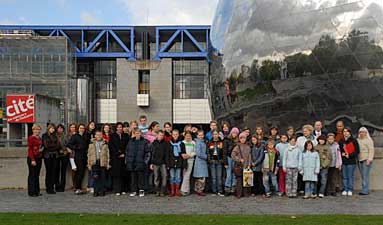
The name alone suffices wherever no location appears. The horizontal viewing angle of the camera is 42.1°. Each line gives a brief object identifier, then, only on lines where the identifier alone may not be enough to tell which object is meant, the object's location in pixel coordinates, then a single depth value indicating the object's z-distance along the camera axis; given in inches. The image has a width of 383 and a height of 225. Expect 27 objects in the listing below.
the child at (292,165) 390.0
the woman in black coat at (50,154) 411.9
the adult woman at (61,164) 424.8
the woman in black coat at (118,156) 408.2
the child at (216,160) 401.7
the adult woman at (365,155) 391.9
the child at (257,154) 396.2
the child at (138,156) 402.0
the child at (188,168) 403.9
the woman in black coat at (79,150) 417.4
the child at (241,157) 392.2
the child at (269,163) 396.5
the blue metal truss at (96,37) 2124.8
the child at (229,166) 399.3
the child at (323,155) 390.0
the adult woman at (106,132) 421.7
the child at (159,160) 398.0
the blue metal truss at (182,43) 2128.4
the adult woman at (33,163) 402.6
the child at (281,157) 398.3
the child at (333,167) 392.8
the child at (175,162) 397.1
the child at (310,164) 387.5
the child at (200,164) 401.1
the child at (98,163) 404.2
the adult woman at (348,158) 392.5
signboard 1147.9
